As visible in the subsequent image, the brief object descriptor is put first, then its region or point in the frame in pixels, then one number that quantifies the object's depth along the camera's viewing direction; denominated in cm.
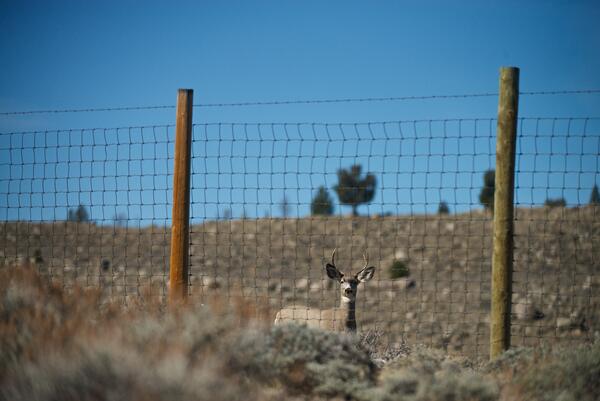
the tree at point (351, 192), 5081
